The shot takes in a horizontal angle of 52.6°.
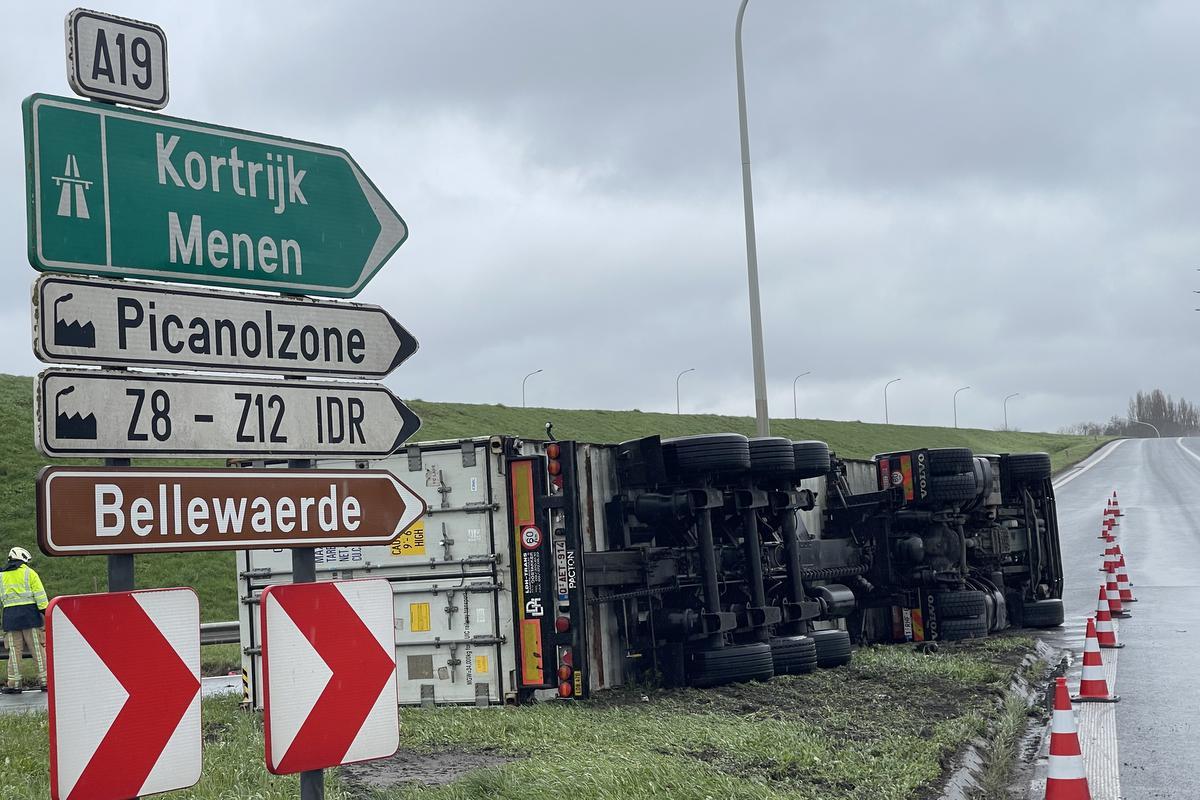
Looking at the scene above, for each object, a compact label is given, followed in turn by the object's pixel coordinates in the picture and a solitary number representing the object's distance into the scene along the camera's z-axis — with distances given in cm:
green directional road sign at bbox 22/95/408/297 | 406
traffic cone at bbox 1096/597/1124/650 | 1512
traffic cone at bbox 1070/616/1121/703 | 1136
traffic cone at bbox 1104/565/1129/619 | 1855
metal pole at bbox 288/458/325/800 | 436
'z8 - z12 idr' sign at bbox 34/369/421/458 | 389
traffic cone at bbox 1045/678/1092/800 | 666
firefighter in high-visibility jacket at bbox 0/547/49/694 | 1519
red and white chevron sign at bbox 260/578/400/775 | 425
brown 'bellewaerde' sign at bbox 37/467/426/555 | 381
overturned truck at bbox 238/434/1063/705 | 1052
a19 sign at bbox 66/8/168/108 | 420
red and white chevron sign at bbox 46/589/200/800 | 376
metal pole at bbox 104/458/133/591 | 406
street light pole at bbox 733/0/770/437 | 1820
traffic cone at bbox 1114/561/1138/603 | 2009
